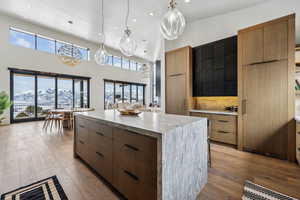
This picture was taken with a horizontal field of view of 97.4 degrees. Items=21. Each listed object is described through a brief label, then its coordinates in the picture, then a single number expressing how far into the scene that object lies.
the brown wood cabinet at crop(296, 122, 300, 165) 2.30
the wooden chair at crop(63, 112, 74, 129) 4.99
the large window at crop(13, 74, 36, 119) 5.95
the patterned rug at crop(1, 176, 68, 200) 1.52
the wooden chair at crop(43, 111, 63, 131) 4.68
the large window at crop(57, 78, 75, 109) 7.12
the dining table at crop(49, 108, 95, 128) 4.74
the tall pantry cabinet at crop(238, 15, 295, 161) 2.46
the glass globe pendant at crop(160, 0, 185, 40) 2.11
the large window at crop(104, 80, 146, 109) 9.18
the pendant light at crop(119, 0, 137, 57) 2.78
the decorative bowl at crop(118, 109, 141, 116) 2.06
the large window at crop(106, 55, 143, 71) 9.32
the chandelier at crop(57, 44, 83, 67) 4.67
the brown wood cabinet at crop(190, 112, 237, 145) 3.16
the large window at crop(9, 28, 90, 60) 5.80
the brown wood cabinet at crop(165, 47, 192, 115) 4.00
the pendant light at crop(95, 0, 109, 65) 3.19
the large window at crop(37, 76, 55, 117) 6.54
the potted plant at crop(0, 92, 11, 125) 4.82
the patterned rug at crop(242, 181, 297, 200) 1.53
